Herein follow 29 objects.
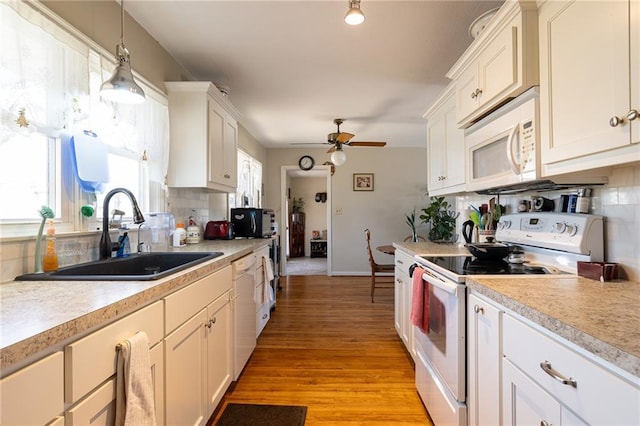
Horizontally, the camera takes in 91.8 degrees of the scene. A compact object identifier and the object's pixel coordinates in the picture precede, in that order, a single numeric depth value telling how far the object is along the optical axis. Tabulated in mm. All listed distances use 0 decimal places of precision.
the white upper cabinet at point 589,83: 936
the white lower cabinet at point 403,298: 2342
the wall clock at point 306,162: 5773
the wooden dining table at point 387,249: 3908
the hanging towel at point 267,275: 2908
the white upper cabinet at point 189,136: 2422
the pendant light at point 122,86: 1428
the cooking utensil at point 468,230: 2359
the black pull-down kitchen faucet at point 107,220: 1557
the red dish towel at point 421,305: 1766
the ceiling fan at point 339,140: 4020
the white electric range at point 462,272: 1360
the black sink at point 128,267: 1165
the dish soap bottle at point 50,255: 1285
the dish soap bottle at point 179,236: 2398
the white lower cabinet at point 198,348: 1232
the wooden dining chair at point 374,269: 4125
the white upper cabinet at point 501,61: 1367
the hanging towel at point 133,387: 876
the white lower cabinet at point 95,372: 734
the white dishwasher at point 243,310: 2076
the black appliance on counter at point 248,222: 3373
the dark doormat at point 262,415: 1779
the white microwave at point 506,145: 1377
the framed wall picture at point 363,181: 5863
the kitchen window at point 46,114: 1204
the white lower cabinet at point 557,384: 646
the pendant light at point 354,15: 1593
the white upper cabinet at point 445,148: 2268
